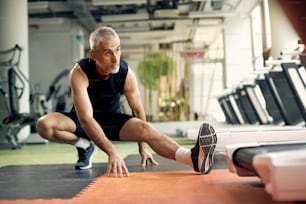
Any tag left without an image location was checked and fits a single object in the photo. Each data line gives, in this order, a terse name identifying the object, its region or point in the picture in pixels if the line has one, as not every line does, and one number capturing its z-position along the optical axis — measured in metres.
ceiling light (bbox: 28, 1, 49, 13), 9.09
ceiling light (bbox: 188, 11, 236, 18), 9.30
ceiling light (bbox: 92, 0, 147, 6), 8.50
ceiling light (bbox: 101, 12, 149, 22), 9.77
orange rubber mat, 1.70
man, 2.41
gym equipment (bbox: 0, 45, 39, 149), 6.37
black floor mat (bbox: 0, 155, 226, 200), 1.95
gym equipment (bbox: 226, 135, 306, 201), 1.33
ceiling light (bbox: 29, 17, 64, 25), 10.15
